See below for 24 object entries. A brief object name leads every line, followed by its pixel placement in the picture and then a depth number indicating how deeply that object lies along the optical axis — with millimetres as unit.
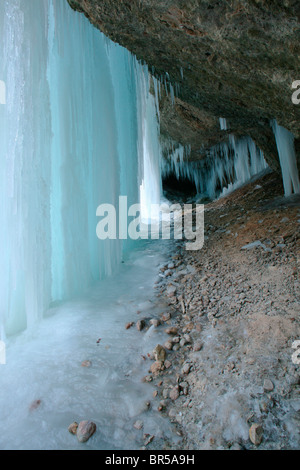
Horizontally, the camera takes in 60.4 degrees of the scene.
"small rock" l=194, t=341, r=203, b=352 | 2279
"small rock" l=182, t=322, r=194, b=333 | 2576
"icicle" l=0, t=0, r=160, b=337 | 2756
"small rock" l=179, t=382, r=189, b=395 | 1899
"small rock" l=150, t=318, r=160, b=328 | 2711
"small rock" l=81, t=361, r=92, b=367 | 2254
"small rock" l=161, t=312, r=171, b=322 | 2815
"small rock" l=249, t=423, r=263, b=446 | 1463
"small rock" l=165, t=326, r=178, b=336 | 2557
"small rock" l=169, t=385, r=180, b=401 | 1873
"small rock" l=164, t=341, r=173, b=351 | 2352
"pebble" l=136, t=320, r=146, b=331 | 2699
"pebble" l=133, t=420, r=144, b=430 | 1688
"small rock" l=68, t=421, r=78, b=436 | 1681
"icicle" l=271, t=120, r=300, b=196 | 4793
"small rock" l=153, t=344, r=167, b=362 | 2223
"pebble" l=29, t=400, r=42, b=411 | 1882
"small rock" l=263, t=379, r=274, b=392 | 1726
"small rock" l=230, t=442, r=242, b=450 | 1460
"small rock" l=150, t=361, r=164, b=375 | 2125
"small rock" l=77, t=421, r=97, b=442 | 1629
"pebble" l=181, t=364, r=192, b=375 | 2066
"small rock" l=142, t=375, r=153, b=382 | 2056
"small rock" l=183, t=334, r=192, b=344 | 2398
